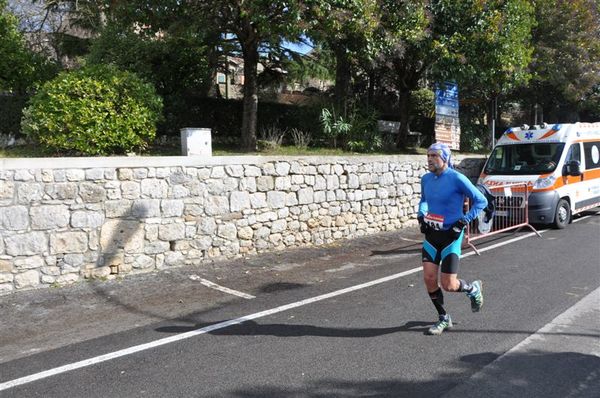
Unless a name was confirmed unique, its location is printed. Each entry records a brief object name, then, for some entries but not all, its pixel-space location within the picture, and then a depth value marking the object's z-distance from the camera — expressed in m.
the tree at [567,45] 17.48
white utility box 8.67
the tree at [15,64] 11.09
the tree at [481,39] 12.87
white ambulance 11.56
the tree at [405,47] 11.57
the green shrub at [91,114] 8.02
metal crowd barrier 11.48
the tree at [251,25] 9.20
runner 5.04
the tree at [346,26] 9.45
